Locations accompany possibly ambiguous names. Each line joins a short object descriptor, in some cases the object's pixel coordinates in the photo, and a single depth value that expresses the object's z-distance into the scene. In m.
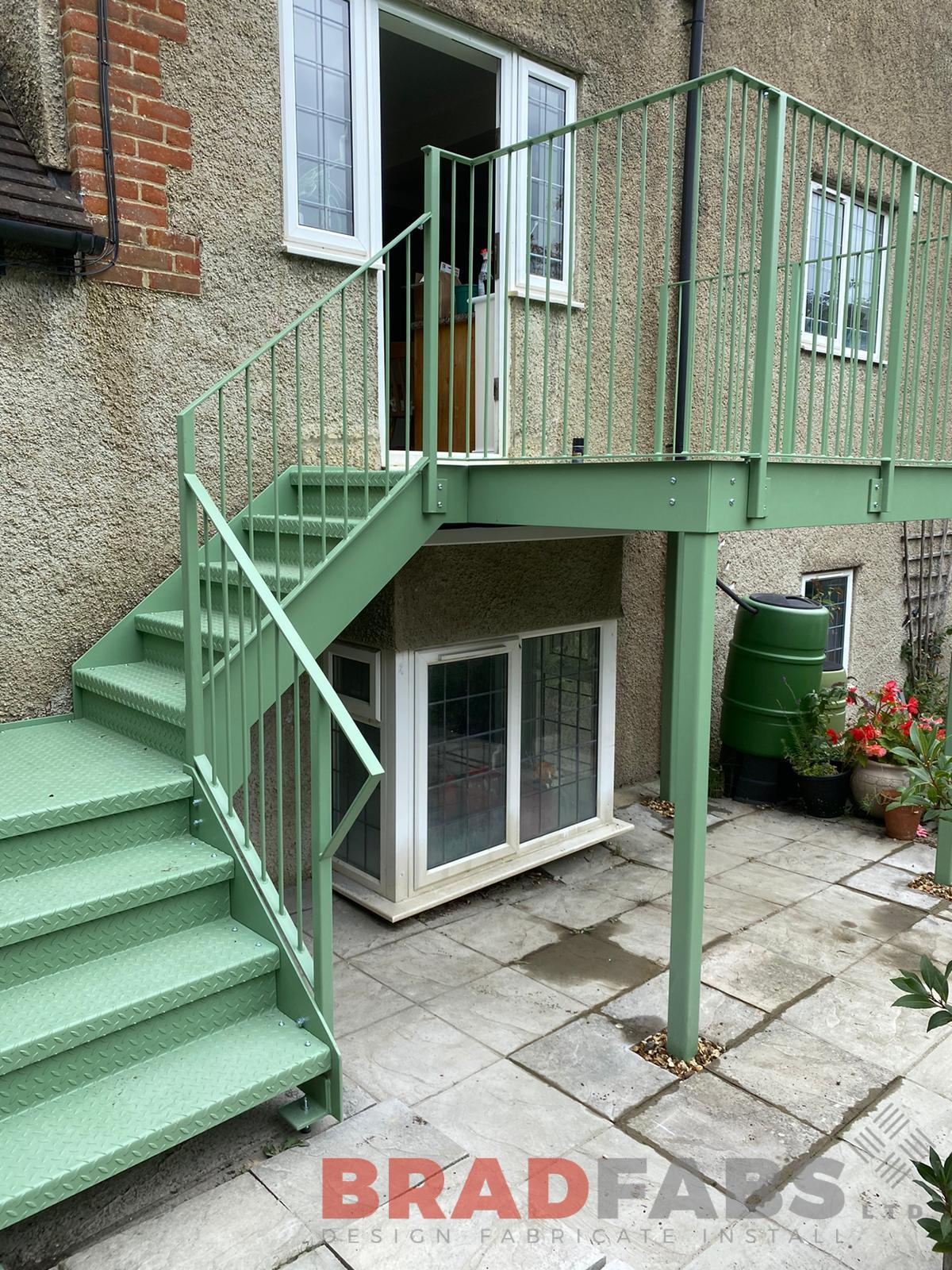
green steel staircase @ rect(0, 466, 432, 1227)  2.21
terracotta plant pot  5.20
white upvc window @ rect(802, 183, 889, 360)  6.39
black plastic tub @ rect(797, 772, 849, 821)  5.61
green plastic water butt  5.69
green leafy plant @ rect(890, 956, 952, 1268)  1.54
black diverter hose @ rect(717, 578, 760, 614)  5.68
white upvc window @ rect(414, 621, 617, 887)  4.23
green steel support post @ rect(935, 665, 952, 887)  4.56
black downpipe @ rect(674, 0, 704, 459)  5.14
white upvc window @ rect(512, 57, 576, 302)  4.58
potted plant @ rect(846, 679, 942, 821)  5.43
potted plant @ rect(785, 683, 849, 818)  5.62
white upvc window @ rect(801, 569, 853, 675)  6.95
